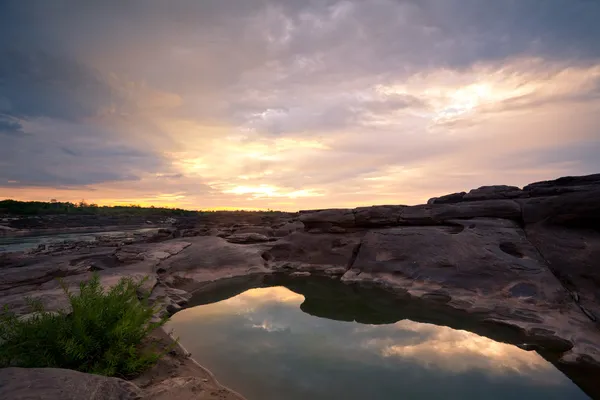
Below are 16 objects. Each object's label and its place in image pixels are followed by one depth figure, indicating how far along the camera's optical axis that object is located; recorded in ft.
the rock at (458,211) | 52.42
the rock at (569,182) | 50.55
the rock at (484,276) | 30.58
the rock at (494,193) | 57.25
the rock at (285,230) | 95.25
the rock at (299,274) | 60.06
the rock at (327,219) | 70.03
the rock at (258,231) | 99.41
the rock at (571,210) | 41.57
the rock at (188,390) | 16.42
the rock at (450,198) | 67.92
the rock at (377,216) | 65.51
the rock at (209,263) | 54.05
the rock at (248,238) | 79.19
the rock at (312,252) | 65.10
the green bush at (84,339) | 16.72
